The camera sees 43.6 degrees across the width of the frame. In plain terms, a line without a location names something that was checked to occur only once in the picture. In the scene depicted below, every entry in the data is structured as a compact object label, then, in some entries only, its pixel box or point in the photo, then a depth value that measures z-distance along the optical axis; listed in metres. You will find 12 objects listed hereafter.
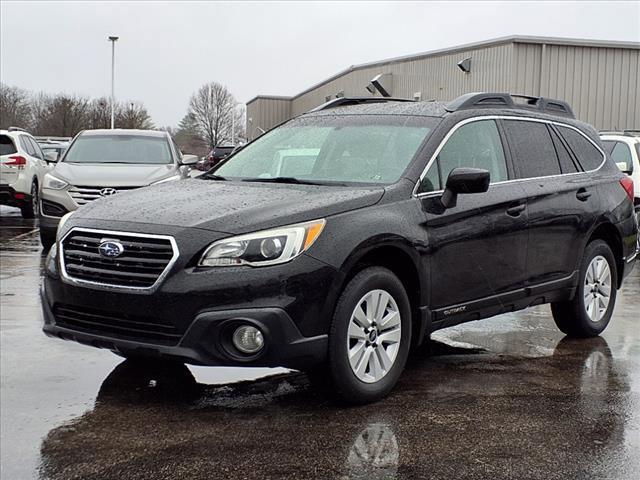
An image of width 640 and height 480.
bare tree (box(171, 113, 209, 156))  82.53
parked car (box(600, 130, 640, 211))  11.52
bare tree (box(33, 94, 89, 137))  58.59
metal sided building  21.33
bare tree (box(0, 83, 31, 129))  58.12
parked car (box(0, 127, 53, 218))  14.55
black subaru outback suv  4.04
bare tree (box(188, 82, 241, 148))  85.38
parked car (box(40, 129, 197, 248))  10.41
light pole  53.58
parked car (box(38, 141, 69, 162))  22.06
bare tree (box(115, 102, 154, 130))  65.28
